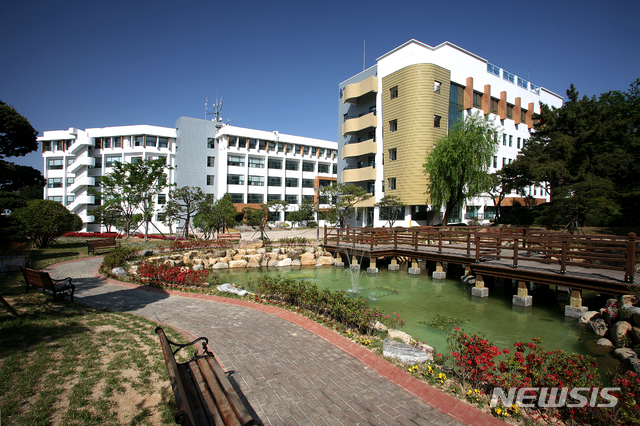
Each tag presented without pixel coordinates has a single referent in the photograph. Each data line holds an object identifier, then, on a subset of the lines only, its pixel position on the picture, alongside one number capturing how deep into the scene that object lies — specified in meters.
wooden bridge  9.59
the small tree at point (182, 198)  30.17
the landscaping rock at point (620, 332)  7.36
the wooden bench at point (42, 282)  8.22
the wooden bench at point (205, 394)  2.85
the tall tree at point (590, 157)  24.33
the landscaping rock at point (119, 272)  12.91
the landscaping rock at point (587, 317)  9.39
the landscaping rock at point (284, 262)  19.61
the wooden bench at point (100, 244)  18.62
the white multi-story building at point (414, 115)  30.50
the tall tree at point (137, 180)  24.34
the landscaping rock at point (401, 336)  6.62
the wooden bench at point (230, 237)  25.40
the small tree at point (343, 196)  31.16
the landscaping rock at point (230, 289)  10.38
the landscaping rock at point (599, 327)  8.47
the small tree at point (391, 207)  30.31
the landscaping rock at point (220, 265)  18.45
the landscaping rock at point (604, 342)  7.77
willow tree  26.48
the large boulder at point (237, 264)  18.89
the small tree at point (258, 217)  31.62
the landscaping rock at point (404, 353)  5.50
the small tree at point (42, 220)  18.50
